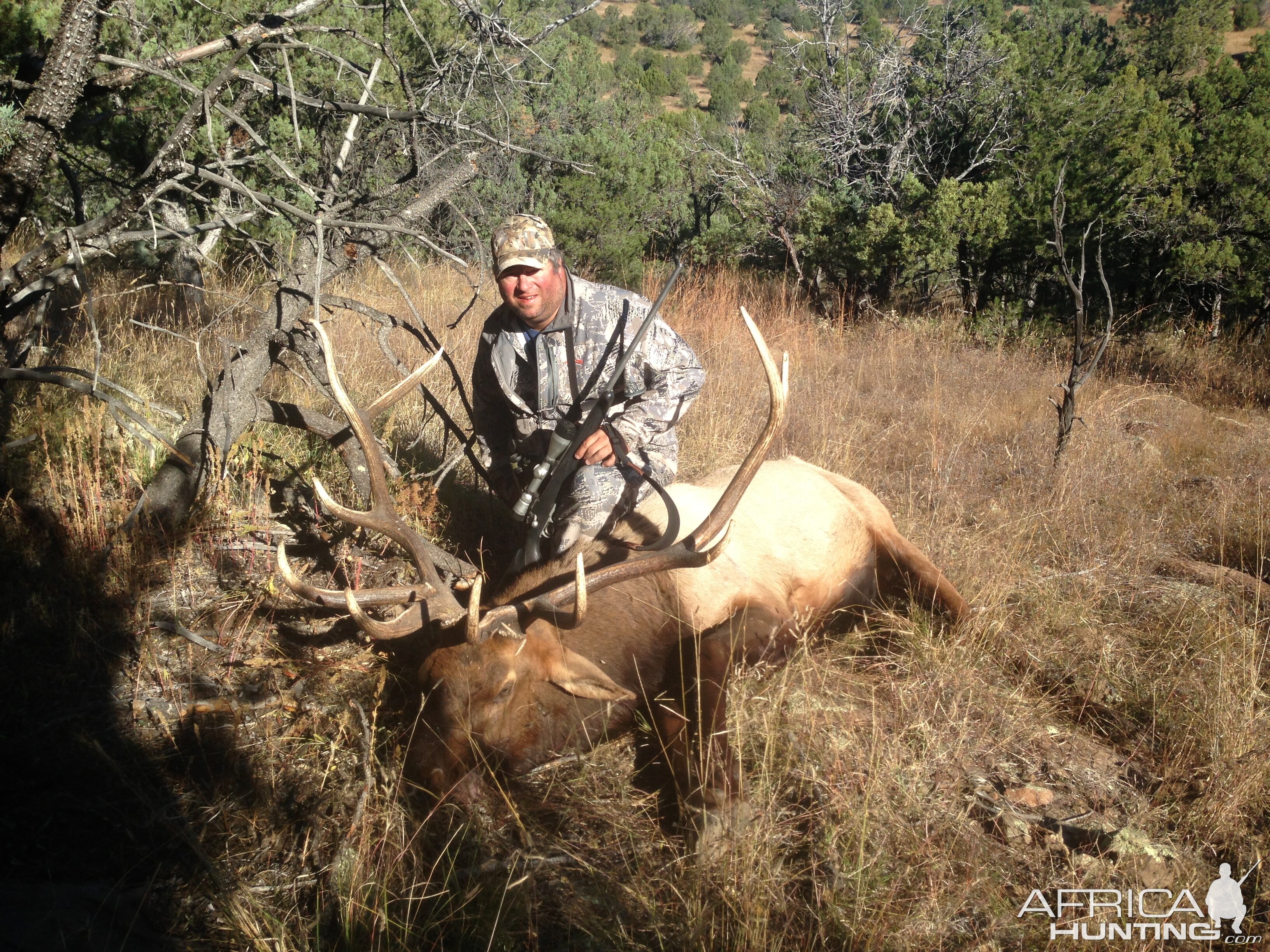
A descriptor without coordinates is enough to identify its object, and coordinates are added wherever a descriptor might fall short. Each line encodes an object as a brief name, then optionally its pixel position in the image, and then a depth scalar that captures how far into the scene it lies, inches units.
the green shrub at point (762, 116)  761.0
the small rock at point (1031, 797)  103.7
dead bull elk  102.0
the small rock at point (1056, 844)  95.3
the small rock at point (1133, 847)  92.4
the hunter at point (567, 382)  138.3
